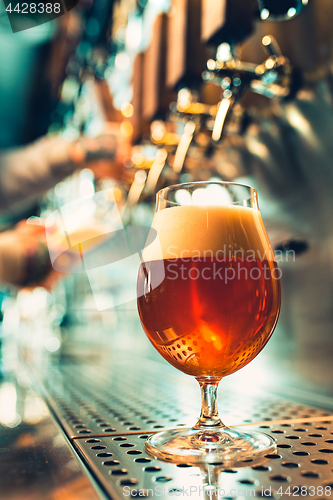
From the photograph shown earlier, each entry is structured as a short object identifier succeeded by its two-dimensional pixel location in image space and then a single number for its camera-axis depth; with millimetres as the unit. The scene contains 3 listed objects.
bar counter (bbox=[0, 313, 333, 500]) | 407
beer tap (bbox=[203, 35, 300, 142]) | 929
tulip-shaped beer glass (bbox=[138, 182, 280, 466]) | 530
